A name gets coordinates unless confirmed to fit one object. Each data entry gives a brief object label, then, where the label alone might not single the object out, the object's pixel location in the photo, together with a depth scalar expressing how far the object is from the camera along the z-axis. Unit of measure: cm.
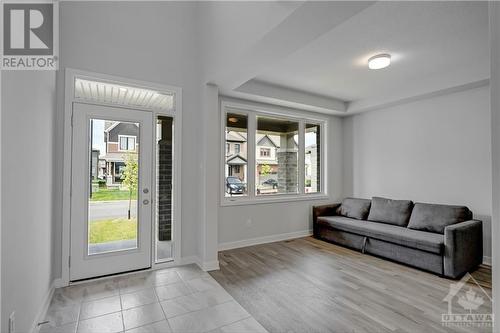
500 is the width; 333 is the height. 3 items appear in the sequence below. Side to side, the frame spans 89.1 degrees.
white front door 299
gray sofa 318
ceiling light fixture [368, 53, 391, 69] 319
